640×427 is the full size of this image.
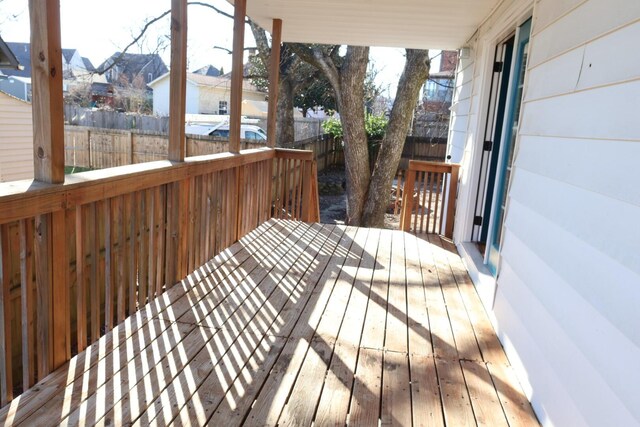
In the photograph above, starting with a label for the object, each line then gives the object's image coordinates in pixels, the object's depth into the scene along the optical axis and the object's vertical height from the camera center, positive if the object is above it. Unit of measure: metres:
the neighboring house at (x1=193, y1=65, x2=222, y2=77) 29.74 +2.88
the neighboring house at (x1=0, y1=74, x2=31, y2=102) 11.33 +0.40
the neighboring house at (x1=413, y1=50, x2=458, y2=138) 16.33 +0.49
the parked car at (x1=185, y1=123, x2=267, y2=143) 12.03 -0.35
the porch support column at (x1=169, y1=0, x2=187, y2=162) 2.82 +0.21
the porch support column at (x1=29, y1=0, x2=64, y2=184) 1.78 +0.05
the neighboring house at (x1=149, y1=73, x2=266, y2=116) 21.52 +0.81
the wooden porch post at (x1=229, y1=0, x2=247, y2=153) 3.89 +0.36
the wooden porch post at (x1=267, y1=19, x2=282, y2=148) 4.88 +0.45
